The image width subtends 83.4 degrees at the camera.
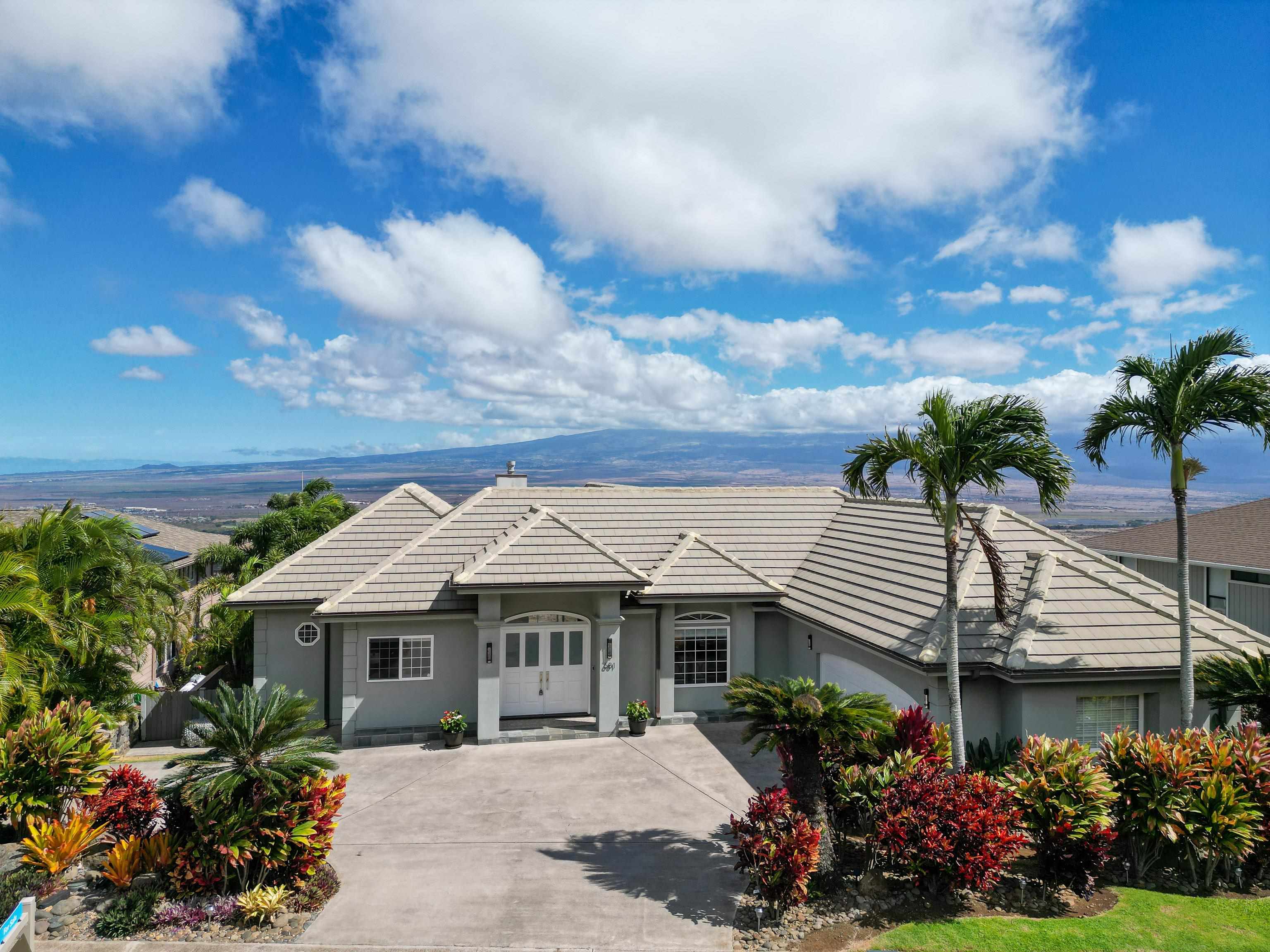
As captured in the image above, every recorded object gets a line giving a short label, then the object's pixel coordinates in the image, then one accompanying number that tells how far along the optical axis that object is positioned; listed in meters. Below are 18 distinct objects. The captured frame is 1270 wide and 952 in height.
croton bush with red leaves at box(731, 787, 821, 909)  8.80
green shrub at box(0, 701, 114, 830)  9.73
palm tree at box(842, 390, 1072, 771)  10.53
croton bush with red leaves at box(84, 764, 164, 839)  9.78
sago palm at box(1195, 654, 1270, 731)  10.69
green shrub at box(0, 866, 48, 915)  8.98
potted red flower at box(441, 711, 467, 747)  15.63
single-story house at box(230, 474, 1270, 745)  12.38
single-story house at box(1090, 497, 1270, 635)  21.06
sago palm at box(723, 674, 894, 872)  9.61
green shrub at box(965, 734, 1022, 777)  11.73
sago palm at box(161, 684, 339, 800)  8.84
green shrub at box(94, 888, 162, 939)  8.68
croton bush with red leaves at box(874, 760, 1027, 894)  8.73
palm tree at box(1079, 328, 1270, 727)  10.56
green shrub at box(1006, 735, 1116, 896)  9.01
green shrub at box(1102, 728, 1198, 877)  9.24
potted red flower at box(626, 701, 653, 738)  16.62
